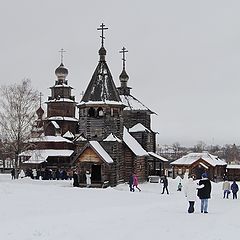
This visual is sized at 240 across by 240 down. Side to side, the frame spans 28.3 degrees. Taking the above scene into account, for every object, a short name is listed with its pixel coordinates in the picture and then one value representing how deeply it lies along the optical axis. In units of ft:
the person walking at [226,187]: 96.48
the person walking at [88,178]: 119.34
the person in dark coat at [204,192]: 55.93
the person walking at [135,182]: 107.12
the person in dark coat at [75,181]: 118.16
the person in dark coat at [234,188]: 94.74
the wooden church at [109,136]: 125.49
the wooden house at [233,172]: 209.42
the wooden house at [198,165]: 183.21
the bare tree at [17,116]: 129.70
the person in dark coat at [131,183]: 105.09
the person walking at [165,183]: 105.20
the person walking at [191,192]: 55.31
